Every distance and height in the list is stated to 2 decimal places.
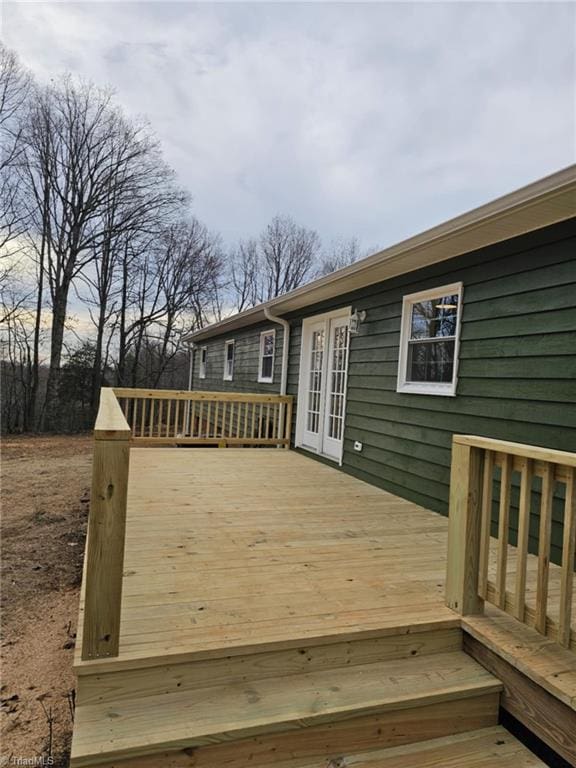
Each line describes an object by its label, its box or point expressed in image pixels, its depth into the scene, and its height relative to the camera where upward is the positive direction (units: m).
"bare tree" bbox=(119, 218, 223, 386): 16.45 +3.08
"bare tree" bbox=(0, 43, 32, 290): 11.48 +5.47
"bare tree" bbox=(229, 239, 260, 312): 21.20 +4.87
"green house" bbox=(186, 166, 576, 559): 2.93 +0.41
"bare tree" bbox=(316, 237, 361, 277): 21.94 +6.25
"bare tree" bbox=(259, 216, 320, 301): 21.27 +5.81
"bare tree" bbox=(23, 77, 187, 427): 12.96 +5.61
